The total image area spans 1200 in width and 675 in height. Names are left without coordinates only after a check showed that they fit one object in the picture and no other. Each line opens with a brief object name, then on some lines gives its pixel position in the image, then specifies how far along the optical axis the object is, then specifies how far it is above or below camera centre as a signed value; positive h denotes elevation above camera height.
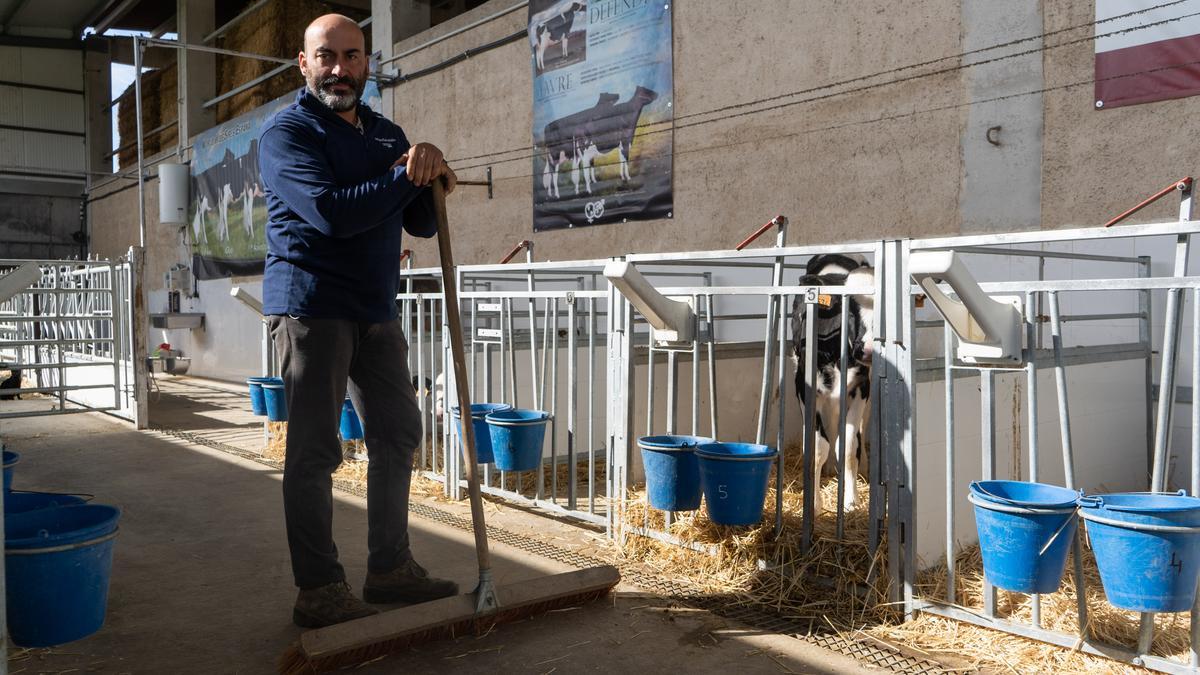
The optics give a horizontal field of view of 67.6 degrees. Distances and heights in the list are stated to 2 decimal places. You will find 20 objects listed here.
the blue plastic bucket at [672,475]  3.25 -0.60
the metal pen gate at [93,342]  7.57 -0.21
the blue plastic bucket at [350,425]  5.20 -0.64
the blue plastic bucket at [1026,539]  2.30 -0.60
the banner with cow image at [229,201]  12.59 +1.72
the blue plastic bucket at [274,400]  5.74 -0.54
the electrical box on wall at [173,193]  14.80 +2.06
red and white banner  4.24 +1.24
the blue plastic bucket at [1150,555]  2.13 -0.60
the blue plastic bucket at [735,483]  3.03 -0.58
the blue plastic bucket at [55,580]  2.08 -0.62
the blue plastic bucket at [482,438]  4.17 -0.57
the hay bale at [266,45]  13.19 +4.14
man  2.66 +0.12
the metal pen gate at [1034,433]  2.45 -0.39
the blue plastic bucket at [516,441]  3.95 -0.56
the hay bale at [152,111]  17.42 +4.19
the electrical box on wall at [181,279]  15.09 +0.64
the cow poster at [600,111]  7.15 +1.72
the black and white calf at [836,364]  4.08 -0.25
